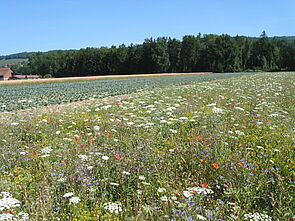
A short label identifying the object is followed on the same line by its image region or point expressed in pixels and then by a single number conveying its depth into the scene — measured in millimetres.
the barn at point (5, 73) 114812
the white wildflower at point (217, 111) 7596
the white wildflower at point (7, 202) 2789
